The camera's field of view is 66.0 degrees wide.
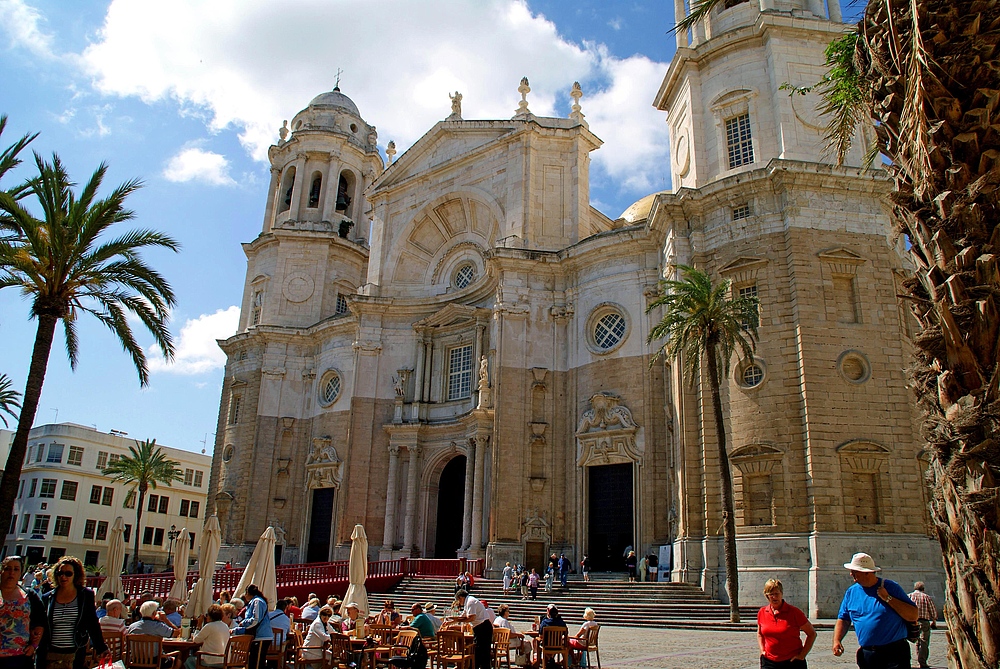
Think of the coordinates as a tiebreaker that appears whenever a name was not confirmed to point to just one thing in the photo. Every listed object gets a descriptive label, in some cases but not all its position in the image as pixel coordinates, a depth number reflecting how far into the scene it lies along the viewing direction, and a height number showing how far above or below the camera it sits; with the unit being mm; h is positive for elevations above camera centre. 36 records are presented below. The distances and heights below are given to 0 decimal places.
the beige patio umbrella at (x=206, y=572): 18203 -631
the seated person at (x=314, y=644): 11086 -1347
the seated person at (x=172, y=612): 11719 -1008
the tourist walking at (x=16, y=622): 6410 -656
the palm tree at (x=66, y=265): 15820 +5764
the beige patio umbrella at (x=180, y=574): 20703 -765
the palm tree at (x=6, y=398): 27359 +4931
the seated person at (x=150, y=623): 9484 -944
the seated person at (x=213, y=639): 9625 -1134
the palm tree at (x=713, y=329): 20344 +6116
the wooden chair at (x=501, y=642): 12070 -1369
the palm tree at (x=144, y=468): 47344 +4751
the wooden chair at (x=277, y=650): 10633 -1389
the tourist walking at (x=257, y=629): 10078 -1043
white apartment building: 57094 +2957
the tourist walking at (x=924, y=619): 11633 -876
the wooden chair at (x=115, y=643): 9914 -1252
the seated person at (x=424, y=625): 11930 -1127
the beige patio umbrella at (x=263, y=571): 16672 -519
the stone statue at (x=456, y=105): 38781 +21810
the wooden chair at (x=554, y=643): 11719 -1337
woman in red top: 6750 -646
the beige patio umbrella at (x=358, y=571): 19203 -556
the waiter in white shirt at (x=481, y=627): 11203 -1072
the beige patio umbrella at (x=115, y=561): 19516 -444
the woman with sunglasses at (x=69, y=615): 7059 -648
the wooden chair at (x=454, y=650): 11133 -1399
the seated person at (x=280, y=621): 11016 -1035
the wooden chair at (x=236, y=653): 9625 -1310
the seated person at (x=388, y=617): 14133 -1252
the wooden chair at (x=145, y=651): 9312 -1248
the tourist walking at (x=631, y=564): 25716 -318
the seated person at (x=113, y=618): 10102 -955
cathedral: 22109 +7805
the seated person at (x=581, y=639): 11752 -1307
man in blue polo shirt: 6082 -458
